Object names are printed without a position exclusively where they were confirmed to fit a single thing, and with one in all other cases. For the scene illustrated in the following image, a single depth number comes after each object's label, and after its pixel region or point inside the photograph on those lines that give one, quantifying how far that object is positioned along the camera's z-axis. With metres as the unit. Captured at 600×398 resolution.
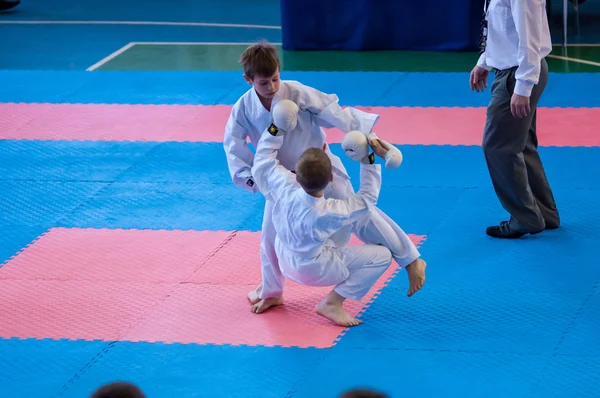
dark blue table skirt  23.00
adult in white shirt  11.23
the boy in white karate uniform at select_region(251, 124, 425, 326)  9.67
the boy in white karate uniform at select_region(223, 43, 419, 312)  10.11
